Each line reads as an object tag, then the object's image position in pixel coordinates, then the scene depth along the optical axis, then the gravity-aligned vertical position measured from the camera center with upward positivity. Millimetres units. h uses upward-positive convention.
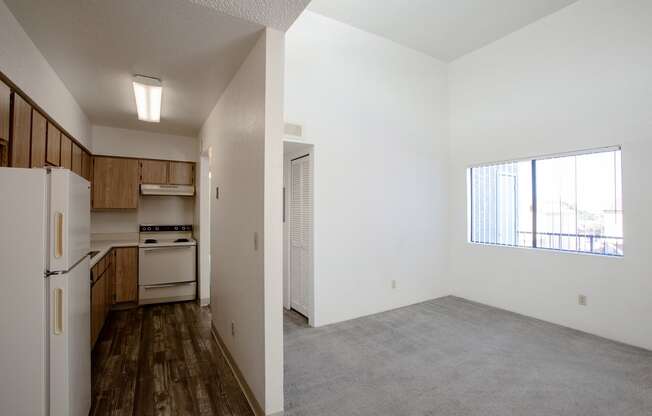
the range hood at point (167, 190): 4648 +338
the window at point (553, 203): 3514 +107
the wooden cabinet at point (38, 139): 2252 +555
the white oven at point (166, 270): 4414 -873
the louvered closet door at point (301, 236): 3887 -325
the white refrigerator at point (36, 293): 1345 -373
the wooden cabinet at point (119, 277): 3715 -891
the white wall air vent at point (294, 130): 3562 +947
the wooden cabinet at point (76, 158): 3383 +610
